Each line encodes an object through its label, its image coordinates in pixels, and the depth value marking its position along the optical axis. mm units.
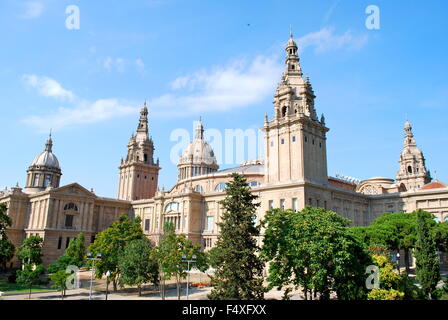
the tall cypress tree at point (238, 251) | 30672
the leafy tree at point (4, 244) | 51406
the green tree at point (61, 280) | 42341
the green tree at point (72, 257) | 56000
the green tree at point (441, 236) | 43469
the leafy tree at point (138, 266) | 41375
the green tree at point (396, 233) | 44062
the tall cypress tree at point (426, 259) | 33250
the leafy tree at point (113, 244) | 46156
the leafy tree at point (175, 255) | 39469
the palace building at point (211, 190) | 58031
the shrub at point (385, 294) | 26812
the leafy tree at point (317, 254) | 28953
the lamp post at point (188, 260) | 37325
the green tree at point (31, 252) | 56500
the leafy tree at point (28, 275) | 46666
